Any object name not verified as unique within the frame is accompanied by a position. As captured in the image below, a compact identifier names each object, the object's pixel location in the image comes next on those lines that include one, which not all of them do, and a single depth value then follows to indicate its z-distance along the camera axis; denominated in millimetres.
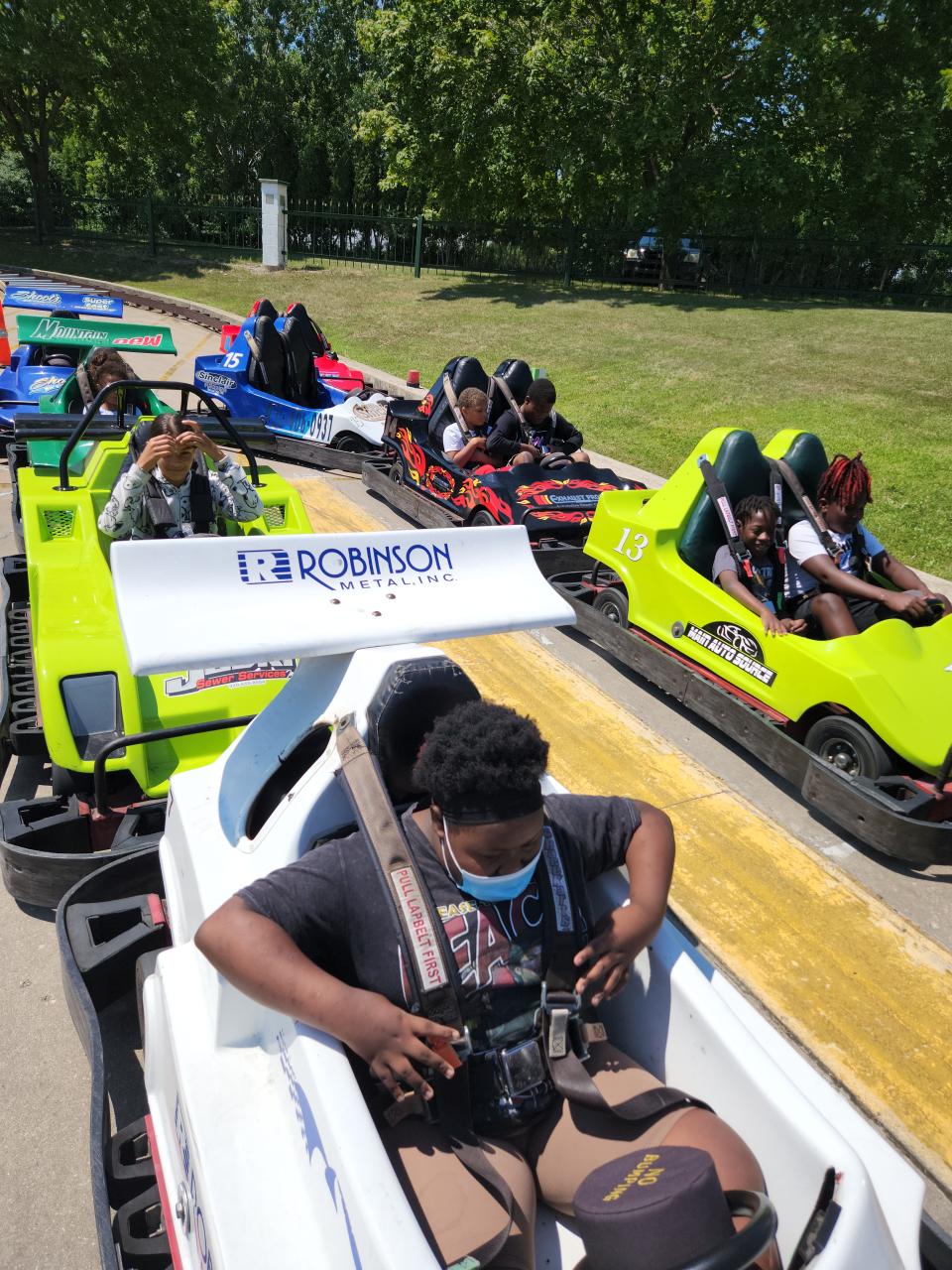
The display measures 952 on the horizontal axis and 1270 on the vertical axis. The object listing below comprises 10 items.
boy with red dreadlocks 4430
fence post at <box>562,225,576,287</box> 23359
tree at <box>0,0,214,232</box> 22812
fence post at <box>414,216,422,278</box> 24344
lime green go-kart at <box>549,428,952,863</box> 3855
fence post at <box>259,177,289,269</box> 22344
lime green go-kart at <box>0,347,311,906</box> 3113
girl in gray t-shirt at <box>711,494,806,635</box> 4723
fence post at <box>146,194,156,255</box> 26438
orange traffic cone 9320
